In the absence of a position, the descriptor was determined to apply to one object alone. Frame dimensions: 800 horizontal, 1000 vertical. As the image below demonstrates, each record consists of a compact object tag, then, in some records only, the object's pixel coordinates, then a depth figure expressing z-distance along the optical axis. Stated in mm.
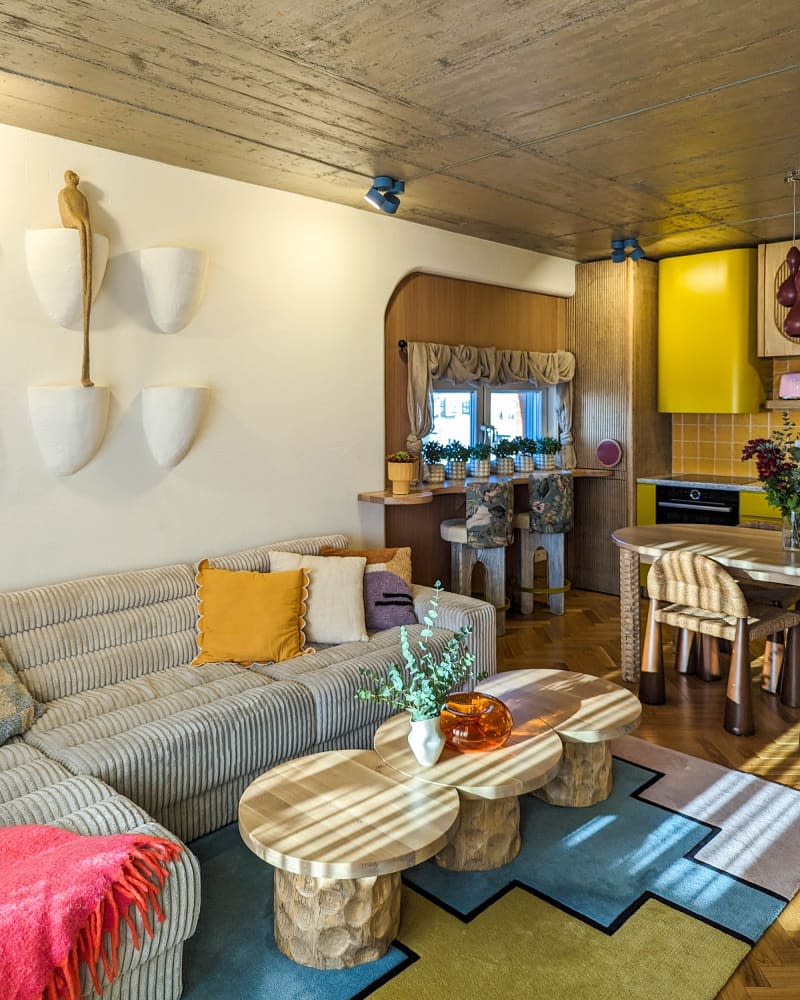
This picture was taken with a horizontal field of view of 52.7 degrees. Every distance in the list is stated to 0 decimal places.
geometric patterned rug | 2199
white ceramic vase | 2600
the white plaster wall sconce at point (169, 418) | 3785
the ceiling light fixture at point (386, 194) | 4105
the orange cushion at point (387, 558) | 4195
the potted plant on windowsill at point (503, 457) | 5910
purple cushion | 4016
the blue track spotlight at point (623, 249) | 5660
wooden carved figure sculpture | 3389
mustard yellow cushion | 3568
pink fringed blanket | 1769
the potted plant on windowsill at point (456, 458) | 5504
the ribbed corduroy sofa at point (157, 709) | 2404
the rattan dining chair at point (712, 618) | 3768
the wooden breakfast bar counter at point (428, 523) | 5277
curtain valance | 5371
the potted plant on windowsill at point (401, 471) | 4871
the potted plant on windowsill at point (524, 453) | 6020
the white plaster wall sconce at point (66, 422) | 3387
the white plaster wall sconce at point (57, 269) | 3322
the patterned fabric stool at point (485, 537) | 5125
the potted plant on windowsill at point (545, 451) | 6168
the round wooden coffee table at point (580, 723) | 2990
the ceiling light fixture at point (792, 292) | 3990
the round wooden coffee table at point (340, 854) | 2131
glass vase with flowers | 3980
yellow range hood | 5910
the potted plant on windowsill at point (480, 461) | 5578
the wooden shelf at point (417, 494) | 4762
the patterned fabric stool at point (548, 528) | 5629
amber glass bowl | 2783
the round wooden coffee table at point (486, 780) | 2553
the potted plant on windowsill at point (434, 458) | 5402
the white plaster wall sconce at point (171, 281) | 3701
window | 5836
